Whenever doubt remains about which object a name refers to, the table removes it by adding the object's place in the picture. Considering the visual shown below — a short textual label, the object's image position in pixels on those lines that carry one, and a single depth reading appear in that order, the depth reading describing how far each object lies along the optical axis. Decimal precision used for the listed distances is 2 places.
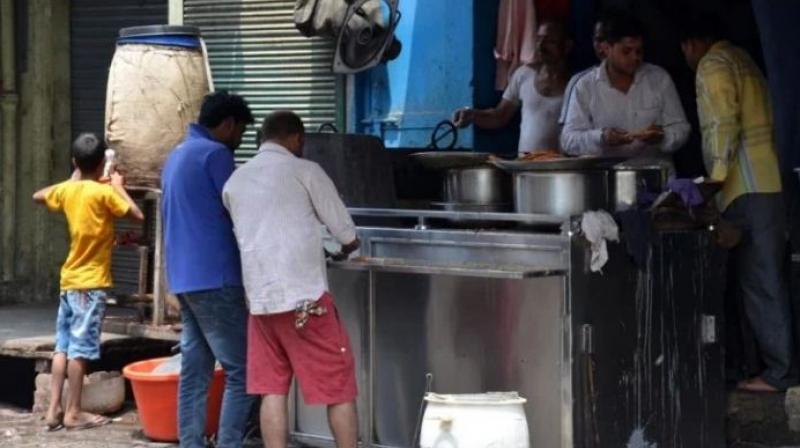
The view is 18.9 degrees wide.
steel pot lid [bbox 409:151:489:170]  11.50
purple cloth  10.89
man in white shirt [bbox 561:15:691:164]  11.83
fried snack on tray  10.96
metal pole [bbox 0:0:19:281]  17.67
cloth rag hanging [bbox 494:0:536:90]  14.05
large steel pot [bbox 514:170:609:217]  10.72
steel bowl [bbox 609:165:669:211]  10.80
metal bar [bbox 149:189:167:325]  13.87
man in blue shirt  11.18
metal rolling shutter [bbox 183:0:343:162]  15.32
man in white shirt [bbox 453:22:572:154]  13.26
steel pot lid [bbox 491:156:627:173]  10.59
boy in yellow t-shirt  13.30
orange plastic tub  12.52
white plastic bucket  9.99
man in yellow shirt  11.70
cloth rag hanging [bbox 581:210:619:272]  10.35
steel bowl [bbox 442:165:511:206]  11.52
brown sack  14.02
